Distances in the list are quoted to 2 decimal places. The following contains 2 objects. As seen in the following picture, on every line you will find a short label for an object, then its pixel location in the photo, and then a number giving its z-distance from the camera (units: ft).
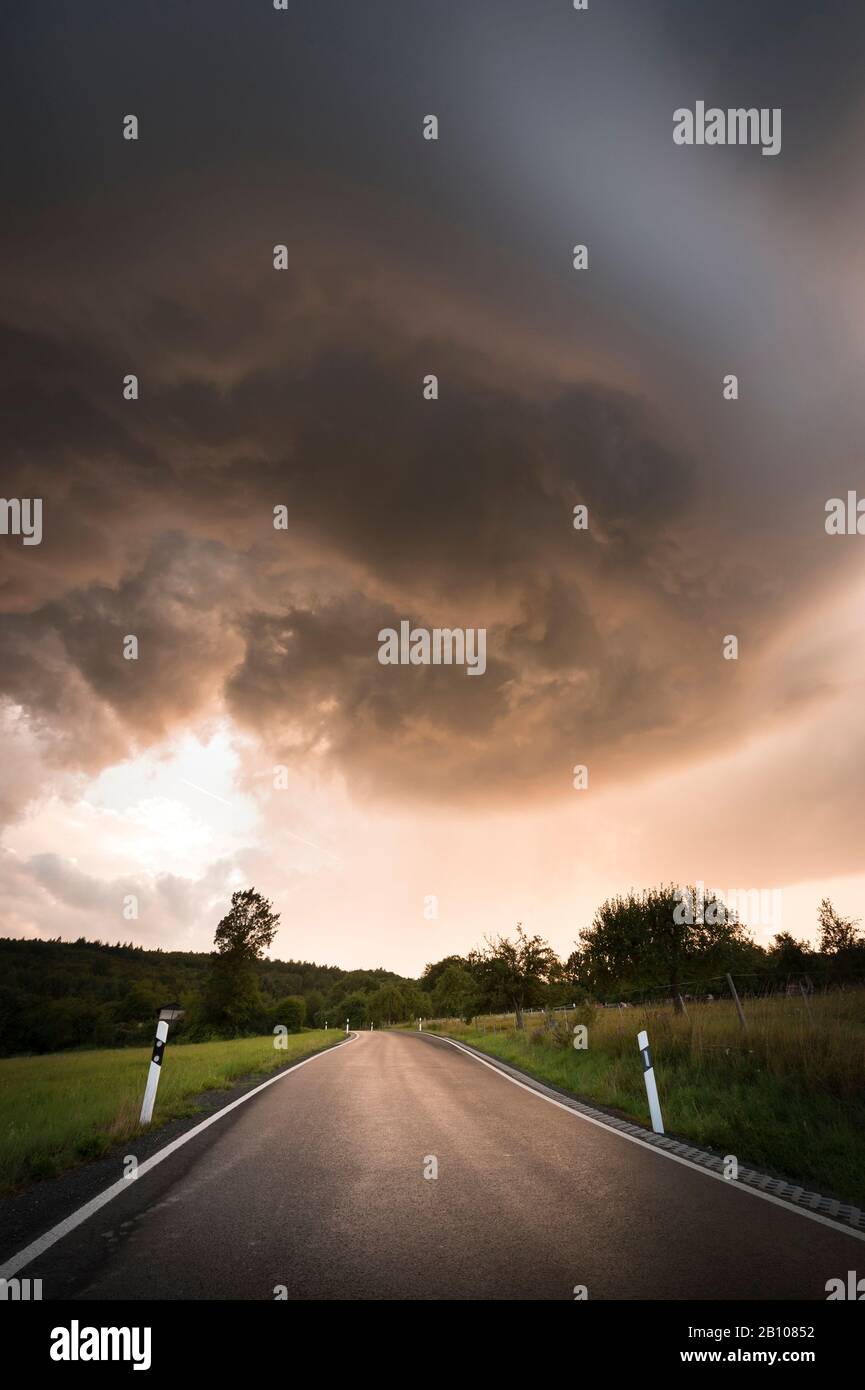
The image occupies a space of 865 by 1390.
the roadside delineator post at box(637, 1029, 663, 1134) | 25.30
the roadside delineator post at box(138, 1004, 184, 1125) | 25.27
